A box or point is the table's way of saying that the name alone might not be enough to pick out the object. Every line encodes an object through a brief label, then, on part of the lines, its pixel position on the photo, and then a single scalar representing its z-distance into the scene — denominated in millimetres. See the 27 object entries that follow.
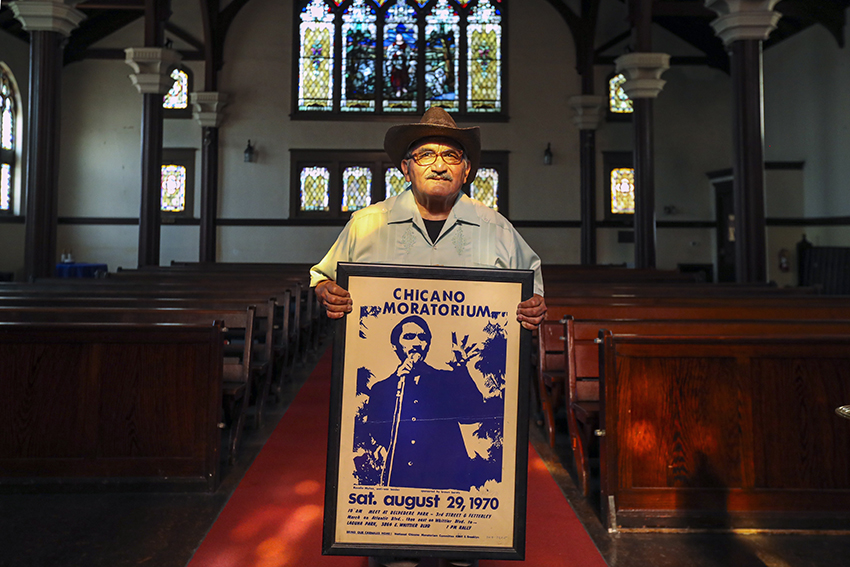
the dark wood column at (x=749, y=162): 6250
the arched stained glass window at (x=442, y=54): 11945
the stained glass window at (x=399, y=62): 11922
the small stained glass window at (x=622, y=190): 12039
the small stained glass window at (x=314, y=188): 11922
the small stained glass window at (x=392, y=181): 11914
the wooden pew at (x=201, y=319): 3059
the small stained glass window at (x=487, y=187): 11977
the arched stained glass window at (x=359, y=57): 11891
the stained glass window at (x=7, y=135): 10734
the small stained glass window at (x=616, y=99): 12156
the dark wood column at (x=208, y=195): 11523
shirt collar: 1588
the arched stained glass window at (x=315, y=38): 11969
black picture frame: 1492
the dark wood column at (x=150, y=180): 8188
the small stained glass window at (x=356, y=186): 11875
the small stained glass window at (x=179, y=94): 11977
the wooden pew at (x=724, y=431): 2264
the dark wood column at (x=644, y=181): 8023
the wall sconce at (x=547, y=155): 11922
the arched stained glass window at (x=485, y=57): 11992
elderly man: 1516
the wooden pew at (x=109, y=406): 2527
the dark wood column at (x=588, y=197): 11758
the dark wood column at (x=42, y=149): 6250
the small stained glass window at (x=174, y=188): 11922
